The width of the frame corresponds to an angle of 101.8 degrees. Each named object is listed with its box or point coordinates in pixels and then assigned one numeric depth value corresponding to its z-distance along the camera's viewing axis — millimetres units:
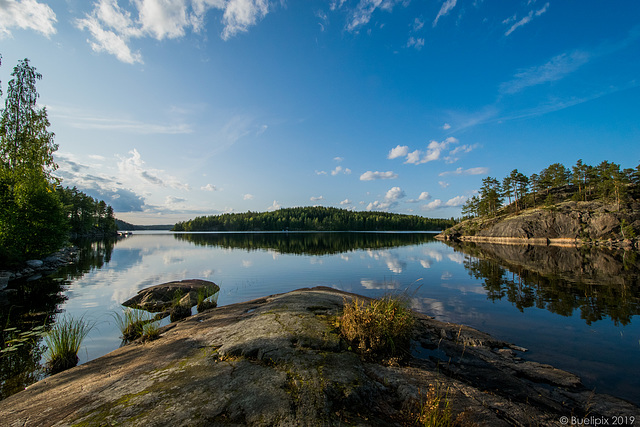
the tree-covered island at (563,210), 65500
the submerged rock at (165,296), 16016
